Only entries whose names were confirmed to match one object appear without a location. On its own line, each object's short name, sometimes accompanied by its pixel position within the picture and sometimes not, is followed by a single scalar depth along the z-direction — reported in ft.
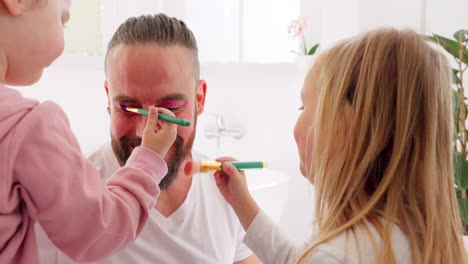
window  9.00
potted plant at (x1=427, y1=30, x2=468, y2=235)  5.87
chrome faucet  8.36
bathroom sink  6.79
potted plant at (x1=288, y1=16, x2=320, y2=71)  8.84
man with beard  3.54
